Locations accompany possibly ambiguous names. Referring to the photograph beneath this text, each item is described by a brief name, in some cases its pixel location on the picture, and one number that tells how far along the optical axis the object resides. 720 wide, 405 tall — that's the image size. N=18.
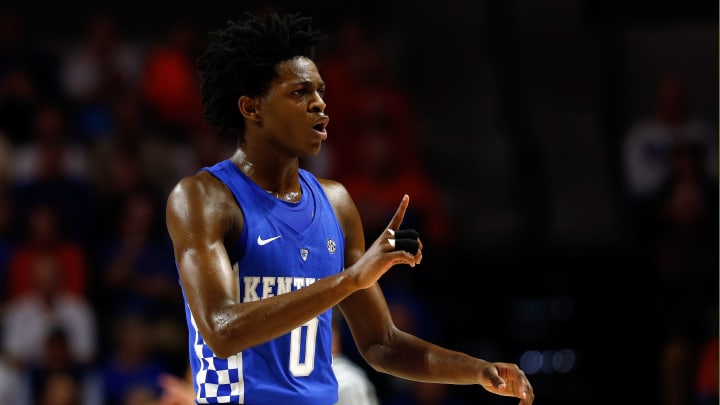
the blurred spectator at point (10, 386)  18.14
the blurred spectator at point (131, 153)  20.92
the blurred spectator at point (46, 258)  19.48
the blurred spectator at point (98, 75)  22.19
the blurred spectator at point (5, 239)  19.67
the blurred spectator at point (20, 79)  21.59
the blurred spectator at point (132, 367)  18.37
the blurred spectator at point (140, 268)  19.16
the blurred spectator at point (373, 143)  20.83
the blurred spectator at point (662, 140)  22.06
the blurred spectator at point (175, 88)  22.48
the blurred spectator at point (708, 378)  18.05
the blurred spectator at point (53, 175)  20.25
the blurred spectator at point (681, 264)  19.27
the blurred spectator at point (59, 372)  18.37
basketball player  7.55
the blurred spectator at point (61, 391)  18.08
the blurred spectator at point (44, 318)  18.98
